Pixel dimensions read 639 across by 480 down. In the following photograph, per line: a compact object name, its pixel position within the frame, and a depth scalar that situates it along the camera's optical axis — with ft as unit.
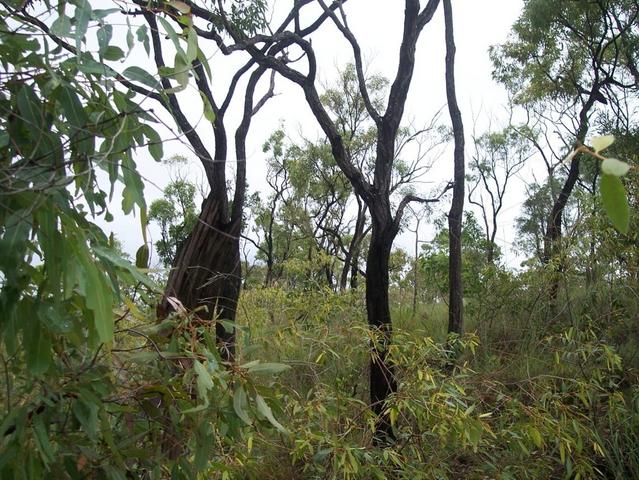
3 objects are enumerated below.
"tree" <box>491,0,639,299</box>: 32.27
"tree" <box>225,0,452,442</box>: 14.49
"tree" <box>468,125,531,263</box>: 58.75
